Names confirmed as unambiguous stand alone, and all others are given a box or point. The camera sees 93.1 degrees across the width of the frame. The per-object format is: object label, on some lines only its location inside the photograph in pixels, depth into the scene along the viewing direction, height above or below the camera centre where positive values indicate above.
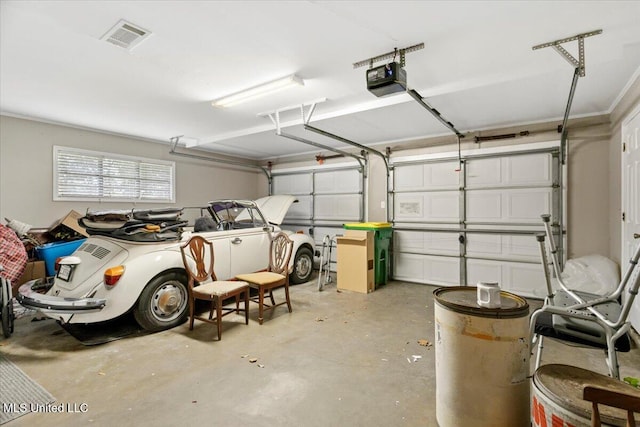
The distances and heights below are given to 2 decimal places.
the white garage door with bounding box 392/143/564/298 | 4.73 +0.03
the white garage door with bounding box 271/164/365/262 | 6.56 +0.39
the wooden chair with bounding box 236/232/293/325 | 3.64 -0.78
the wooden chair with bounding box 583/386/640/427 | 0.95 -0.60
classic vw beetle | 2.87 -0.64
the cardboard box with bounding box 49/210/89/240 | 4.40 -0.21
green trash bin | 5.32 -0.56
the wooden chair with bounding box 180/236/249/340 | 3.20 -0.80
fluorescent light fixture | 3.21 +1.43
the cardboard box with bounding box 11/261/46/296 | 3.94 -0.77
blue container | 4.11 -0.52
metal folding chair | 1.51 -0.59
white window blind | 4.96 +0.68
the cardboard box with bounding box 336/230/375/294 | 5.05 -0.80
